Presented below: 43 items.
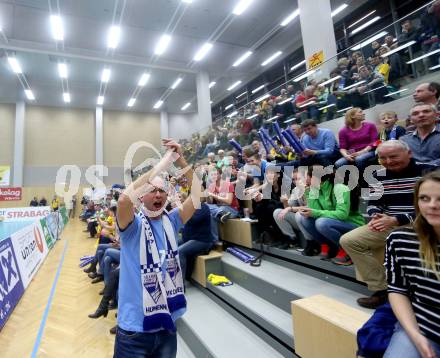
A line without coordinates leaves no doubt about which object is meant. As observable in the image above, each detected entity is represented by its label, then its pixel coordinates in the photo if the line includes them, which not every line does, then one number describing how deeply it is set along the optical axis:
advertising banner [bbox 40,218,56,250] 7.12
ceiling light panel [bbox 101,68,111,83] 12.08
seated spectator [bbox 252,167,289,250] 3.36
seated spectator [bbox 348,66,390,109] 4.17
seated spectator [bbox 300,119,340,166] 3.43
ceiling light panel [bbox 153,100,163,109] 16.74
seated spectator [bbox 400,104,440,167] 2.22
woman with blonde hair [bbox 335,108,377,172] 3.17
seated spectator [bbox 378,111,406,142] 3.31
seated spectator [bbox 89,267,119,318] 3.29
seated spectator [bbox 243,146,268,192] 4.02
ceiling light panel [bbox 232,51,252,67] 11.96
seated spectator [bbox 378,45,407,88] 3.98
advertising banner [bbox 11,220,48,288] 4.35
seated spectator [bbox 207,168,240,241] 4.11
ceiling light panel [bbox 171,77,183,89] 13.51
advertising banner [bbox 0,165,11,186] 14.78
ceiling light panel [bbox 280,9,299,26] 9.33
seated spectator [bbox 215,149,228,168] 5.37
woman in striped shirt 1.07
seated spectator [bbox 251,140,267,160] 4.92
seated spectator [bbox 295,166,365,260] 2.51
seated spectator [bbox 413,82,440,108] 2.67
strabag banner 10.98
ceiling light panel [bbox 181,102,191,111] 17.38
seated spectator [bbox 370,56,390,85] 4.11
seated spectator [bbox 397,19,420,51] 3.86
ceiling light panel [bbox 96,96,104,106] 15.49
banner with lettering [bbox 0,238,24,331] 3.27
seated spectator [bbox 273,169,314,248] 3.10
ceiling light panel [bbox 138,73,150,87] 12.80
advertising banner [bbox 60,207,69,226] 13.57
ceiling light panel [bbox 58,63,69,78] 11.47
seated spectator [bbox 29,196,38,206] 15.12
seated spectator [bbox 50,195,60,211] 14.29
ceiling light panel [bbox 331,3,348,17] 8.88
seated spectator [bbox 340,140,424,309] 1.88
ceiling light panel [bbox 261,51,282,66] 11.90
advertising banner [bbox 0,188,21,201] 12.19
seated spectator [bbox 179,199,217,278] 3.48
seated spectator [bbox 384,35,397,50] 4.09
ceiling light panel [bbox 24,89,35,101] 14.04
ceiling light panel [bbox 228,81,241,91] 14.75
